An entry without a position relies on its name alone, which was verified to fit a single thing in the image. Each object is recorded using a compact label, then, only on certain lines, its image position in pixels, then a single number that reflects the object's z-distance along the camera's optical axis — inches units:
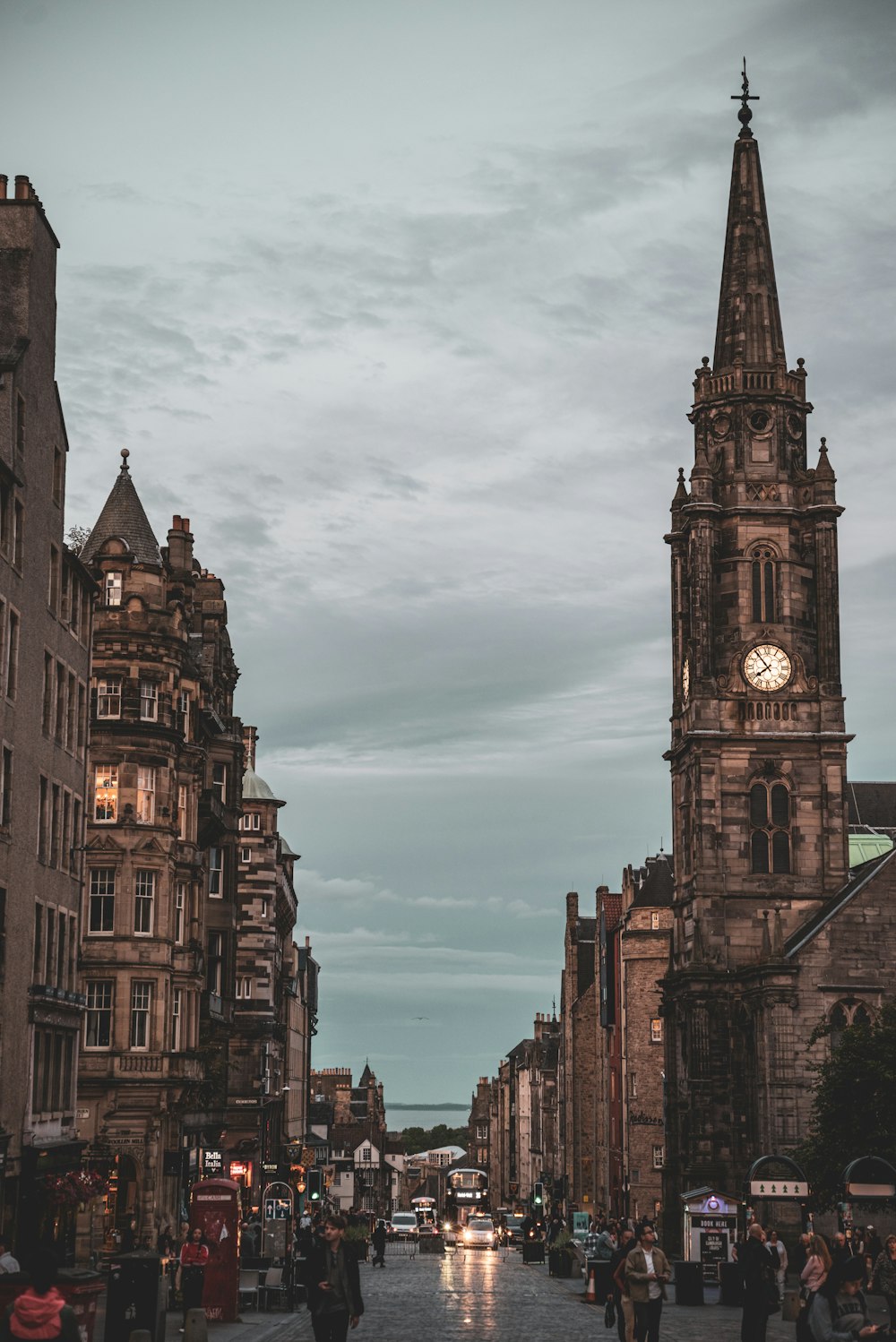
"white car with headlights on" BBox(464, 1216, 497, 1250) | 3427.7
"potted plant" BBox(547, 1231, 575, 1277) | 2180.1
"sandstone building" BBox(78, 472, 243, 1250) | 2166.6
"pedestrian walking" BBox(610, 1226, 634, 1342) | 1013.2
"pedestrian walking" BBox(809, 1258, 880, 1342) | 683.4
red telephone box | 1389.0
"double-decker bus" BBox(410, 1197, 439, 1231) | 5359.3
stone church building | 2694.4
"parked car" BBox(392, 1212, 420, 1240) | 4042.8
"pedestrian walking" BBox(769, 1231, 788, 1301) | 1536.7
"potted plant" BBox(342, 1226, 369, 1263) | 2178.9
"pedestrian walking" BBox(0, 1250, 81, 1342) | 585.3
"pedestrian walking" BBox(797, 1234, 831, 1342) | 855.4
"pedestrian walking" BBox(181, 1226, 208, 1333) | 1362.0
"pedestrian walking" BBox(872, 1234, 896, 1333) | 1058.7
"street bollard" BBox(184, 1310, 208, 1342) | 1078.4
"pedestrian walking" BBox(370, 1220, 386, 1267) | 2524.6
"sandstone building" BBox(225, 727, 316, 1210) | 3147.1
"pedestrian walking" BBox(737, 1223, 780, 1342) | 1001.7
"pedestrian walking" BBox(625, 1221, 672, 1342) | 995.9
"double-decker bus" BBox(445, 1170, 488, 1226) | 6818.9
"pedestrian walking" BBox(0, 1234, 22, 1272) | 982.3
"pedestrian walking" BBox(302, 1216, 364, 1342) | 833.5
